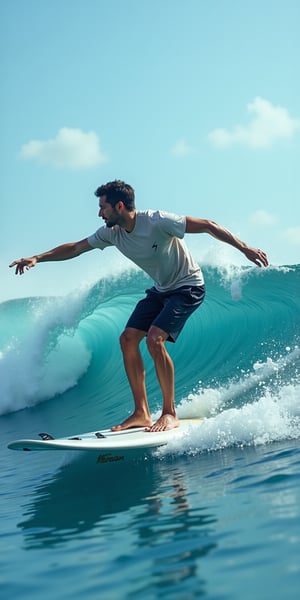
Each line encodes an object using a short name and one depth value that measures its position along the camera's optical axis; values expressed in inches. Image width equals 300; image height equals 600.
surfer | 240.5
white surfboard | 217.5
